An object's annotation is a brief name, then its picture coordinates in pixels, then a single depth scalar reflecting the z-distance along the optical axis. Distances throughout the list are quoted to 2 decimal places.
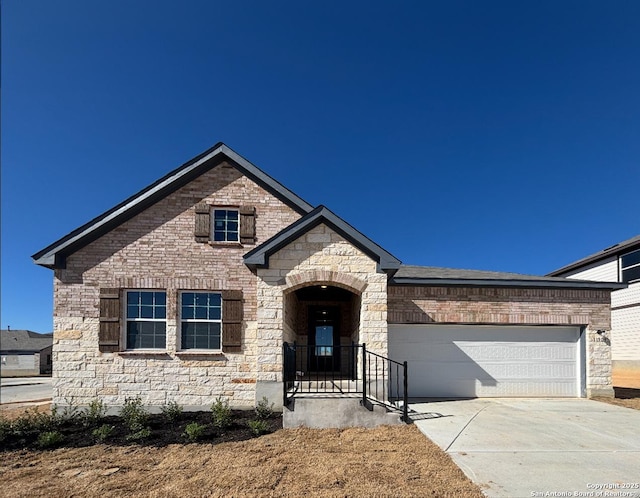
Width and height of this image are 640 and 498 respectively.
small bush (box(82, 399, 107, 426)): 8.16
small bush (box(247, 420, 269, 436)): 7.17
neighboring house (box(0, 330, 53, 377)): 35.94
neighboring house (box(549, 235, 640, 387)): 18.28
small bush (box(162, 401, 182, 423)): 8.27
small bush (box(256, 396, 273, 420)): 8.21
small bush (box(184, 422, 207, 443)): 6.95
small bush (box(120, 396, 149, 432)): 7.52
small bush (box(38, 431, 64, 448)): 6.81
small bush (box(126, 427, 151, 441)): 7.05
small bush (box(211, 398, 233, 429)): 7.56
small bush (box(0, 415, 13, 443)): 7.08
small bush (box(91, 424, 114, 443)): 7.13
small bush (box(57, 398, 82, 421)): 8.54
